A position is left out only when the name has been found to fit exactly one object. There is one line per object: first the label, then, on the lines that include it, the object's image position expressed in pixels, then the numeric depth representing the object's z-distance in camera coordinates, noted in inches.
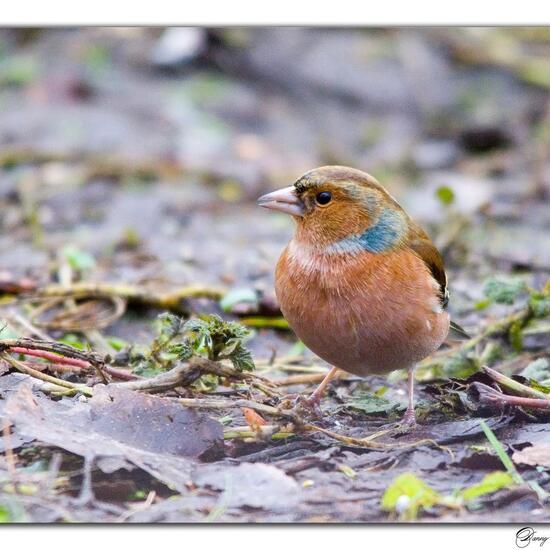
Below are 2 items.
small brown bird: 331.3
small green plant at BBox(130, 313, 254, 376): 310.7
